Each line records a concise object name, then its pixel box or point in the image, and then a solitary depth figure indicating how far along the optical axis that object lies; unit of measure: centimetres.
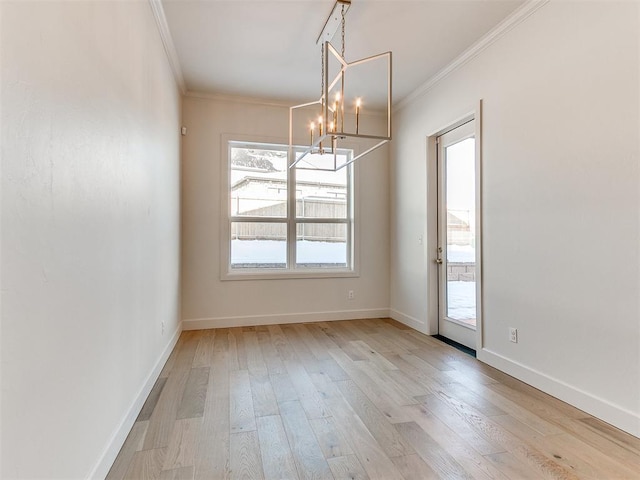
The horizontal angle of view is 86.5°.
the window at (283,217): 430
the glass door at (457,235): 337
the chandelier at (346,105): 217
